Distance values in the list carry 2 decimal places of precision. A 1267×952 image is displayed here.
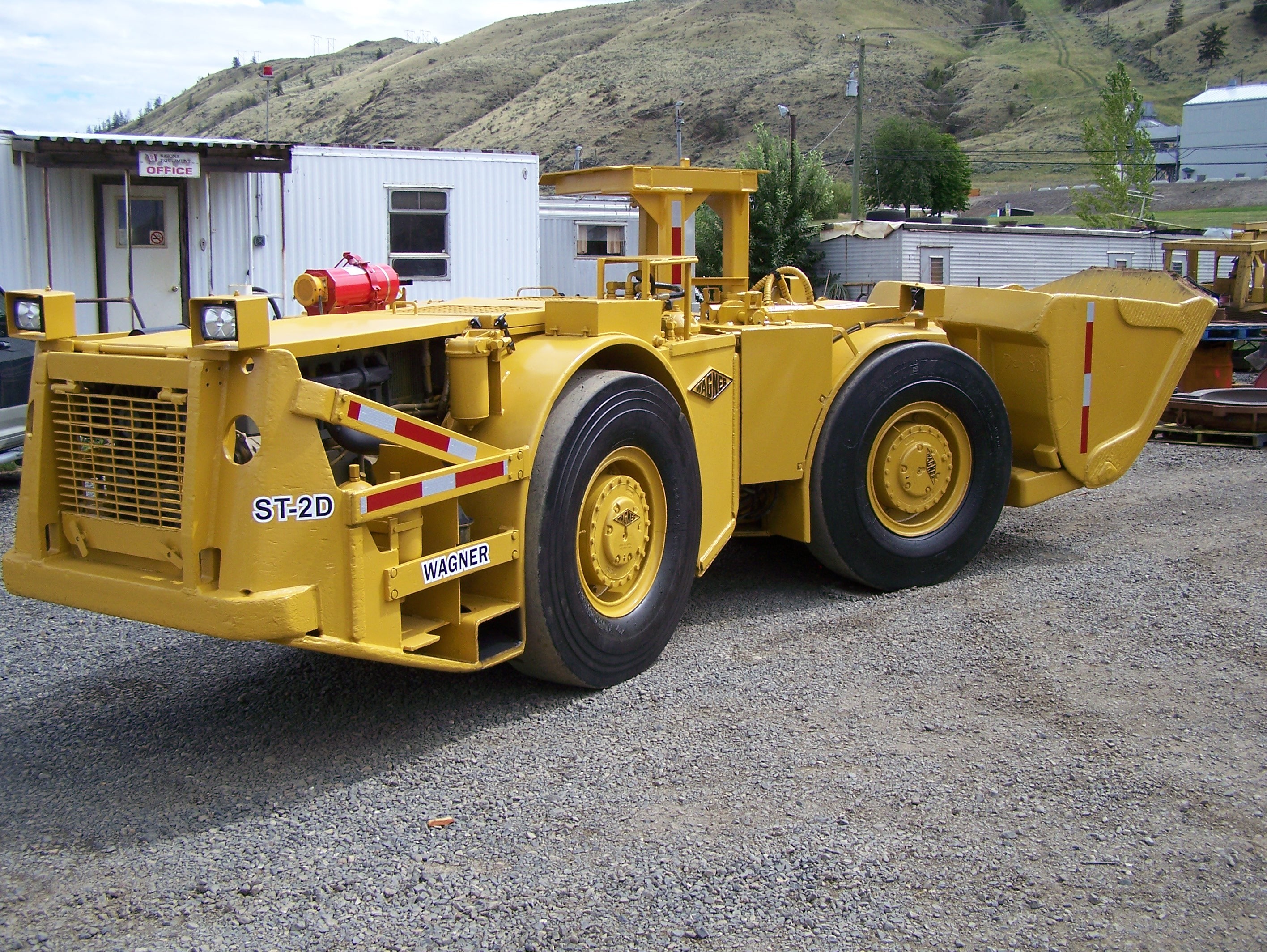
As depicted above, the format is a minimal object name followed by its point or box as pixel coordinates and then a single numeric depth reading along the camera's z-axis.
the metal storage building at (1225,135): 81.88
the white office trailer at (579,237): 23.48
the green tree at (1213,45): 105.62
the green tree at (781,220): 29.80
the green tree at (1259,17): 108.62
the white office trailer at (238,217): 13.68
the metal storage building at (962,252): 28.02
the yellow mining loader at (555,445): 3.95
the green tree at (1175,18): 113.94
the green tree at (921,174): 54.25
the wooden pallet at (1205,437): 11.88
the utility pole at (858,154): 38.81
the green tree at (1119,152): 38.16
